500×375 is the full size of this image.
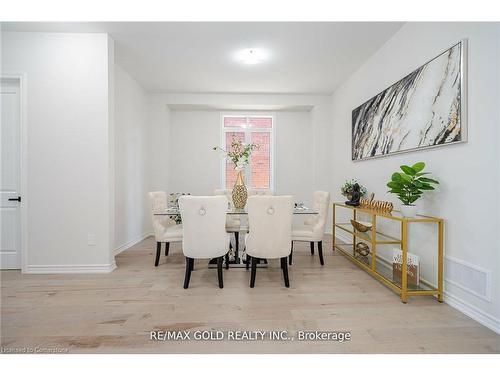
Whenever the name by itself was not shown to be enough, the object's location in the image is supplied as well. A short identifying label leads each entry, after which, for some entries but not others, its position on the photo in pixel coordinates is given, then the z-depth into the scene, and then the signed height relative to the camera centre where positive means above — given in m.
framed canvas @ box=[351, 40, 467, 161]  1.90 +0.74
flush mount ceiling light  3.11 +1.72
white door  2.78 +0.22
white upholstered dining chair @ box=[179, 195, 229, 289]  2.28 -0.42
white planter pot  2.10 -0.23
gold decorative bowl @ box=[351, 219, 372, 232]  2.82 -0.49
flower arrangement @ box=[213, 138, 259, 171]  2.96 +0.35
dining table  2.72 -0.58
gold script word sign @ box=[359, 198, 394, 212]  2.54 -0.23
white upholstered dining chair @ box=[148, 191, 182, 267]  2.95 -0.55
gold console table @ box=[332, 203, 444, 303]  2.02 -0.88
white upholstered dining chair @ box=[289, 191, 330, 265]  3.00 -0.57
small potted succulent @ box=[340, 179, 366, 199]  3.26 -0.08
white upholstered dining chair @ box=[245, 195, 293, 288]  2.29 -0.43
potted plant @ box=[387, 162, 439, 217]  2.03 -0.01
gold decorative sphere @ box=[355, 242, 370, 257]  2.97 -0.81
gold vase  2.97 -0.13
